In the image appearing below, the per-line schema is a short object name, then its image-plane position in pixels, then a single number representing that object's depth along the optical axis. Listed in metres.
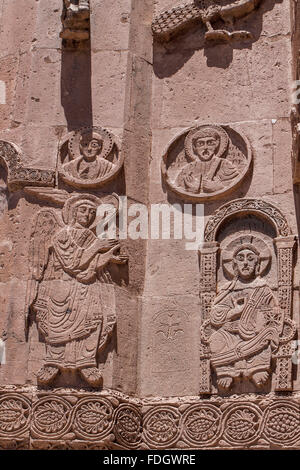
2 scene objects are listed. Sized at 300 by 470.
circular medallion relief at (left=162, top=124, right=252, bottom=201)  11.49
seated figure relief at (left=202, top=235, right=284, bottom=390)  10.65
